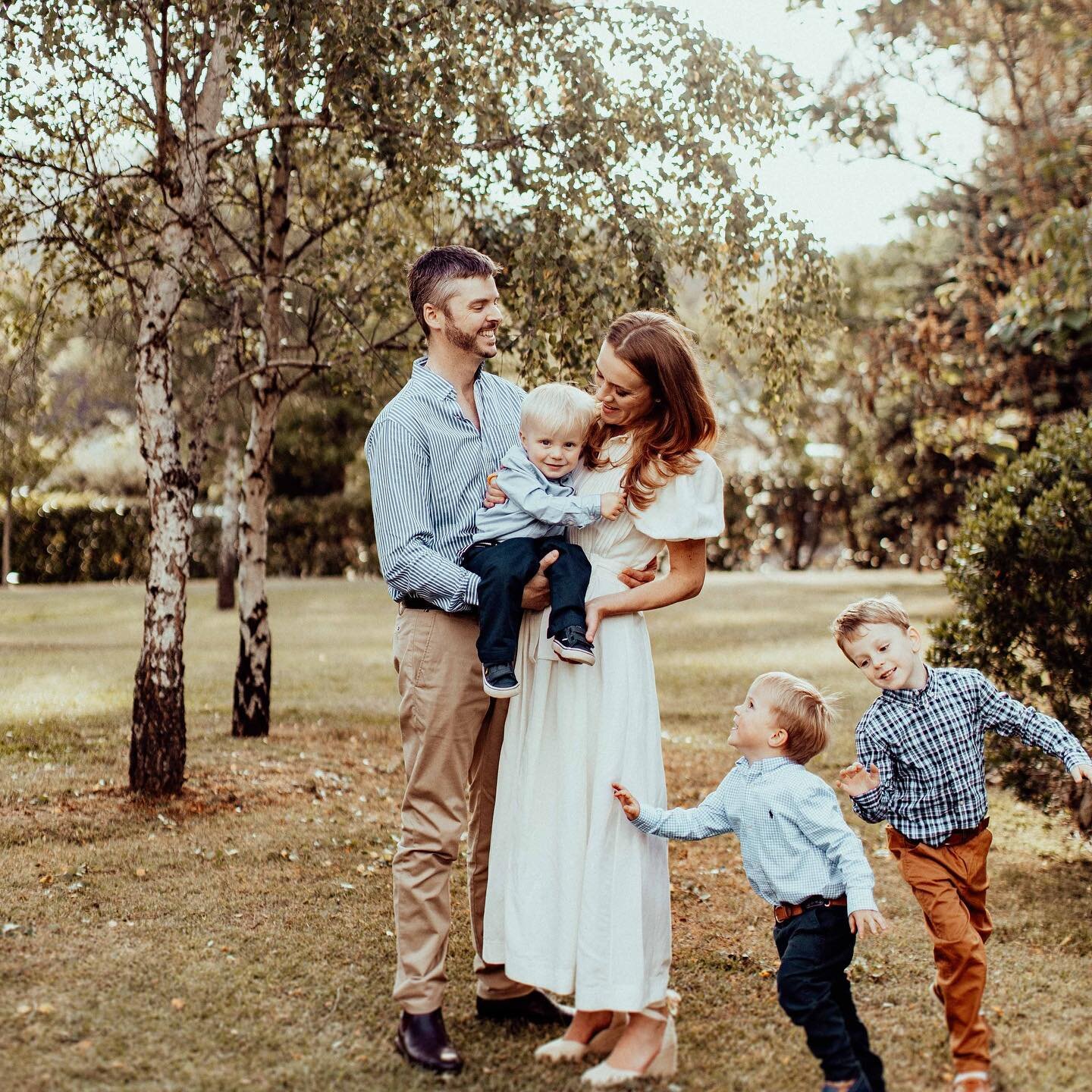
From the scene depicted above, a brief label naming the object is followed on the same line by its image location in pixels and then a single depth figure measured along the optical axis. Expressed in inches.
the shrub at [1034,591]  217.6
